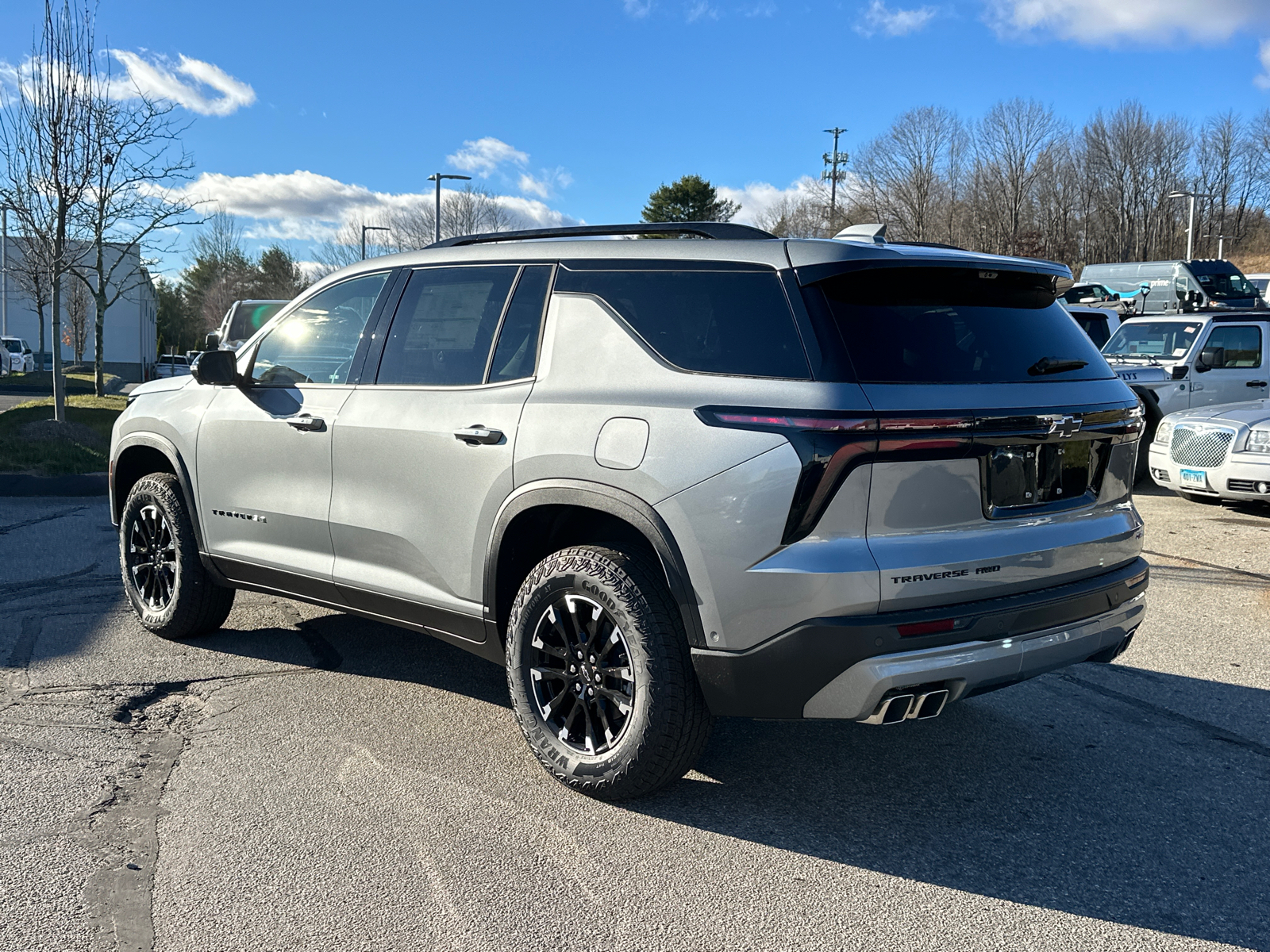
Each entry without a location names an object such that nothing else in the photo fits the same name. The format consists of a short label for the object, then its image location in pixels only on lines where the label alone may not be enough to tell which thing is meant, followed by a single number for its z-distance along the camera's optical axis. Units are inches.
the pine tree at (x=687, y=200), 2664.9
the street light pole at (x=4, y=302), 1994.1
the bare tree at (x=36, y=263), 565.9
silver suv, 119.1
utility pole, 2129.7
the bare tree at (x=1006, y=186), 2137.1
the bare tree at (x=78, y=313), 1563.6
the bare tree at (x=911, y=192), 2020.2
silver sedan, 359.3
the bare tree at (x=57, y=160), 532.7
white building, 2181.3
